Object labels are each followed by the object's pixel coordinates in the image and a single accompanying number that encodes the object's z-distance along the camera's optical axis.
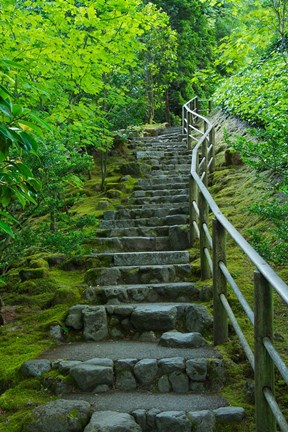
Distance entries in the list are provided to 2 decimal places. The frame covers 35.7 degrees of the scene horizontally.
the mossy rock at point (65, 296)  4.40
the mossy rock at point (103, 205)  7.46
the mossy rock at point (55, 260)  5.44
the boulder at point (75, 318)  3.94
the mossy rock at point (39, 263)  5.27
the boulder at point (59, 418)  2.64
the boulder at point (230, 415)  2.62
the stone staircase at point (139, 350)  2.69
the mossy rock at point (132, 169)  9.22
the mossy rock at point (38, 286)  4.77
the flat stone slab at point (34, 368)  3.20
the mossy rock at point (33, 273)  5.06
